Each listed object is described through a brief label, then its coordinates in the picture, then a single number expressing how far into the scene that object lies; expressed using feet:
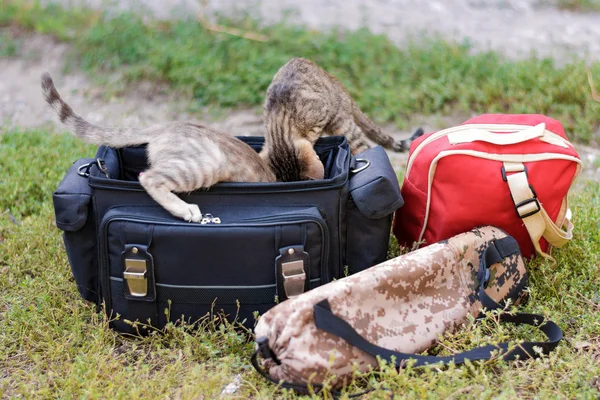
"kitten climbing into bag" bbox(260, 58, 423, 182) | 12.97
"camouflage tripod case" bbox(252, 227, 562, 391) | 9.01
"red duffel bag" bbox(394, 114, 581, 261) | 10.93
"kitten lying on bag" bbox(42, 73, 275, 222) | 10.62
